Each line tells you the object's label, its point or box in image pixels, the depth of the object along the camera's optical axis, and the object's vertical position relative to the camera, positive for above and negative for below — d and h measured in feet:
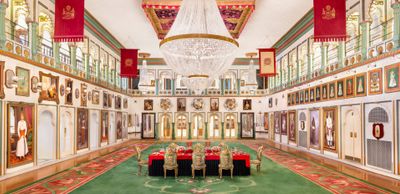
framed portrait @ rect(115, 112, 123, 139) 67.05 -3.71
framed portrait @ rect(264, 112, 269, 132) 78.23 -3.91
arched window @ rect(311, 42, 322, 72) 48.85 +7.65
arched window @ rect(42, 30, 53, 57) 38.32 +7.90
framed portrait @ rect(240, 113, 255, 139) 82.23 -4.99
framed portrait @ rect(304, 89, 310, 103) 50.72 +1.65
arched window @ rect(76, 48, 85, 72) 48.24 +7.21
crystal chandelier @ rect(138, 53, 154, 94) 59.31 +4.96
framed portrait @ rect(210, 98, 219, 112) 82.02 +0.26
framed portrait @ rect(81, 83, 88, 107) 47.67 +1.78
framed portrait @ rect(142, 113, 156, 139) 81.71 -4.86
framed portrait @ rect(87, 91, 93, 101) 50.43 +1.78
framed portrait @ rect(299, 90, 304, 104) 53.36 +1.63
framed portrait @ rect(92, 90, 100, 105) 52.66 +1.59
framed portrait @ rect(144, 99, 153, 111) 81.71 +0.32
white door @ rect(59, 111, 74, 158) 41.98 -3.68
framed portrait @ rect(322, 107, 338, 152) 41.67 -3.09
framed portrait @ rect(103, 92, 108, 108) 58.44 +1.29
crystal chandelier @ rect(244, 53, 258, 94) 59.78 +5.32
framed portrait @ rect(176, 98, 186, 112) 81.66 +0.03
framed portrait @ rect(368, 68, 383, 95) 31.45 +2.42
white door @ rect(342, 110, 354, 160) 37.88 -3.33
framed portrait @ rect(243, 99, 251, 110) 82.28 +0.49
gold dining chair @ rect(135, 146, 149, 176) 31.30 -5.64
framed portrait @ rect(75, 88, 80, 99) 45.55 +1.95
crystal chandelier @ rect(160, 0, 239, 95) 22.49 +4.75
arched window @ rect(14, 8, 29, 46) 33.58 +7.96
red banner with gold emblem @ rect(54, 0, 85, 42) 31.45 +8.74
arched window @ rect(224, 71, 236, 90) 83.56 +6.89
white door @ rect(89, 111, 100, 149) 53.41 -3.91
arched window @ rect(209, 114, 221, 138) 82.07 -5.21
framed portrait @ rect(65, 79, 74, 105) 42.34 +1.99
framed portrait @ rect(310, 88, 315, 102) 48.75 +1.73
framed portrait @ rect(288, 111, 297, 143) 56.59 -3.57
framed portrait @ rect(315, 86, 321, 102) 46.42 +1.86
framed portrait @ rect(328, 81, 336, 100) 41.76 +2.05
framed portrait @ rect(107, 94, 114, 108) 61.26 +1.36
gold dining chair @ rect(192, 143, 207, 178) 29.14 -4.97
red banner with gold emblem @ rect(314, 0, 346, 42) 31.14 +8.56
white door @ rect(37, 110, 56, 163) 39.04 -3.77
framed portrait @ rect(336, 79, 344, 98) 39.58 +2.19
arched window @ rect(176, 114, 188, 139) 81.71 -5.15
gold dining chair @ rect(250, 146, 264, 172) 32.27 -5.63
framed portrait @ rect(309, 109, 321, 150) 46.73 -3.63
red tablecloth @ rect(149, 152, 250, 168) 30.72 -4.96
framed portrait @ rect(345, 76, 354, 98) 37.06 +2.23
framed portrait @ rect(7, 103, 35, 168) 29.73 -2.69
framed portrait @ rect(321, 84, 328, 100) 44.17 +1.99
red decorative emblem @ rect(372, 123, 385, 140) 31.07 -2.52
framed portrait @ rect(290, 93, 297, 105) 57.36 +1.22
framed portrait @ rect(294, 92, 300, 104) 55.52 +1.53
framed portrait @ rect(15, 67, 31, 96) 31.14 +2.58
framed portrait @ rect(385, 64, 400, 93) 28.62 +2.53
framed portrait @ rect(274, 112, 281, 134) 67.10 -3.64
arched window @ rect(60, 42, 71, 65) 43.01 +7.33
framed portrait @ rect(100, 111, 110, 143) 56.57 -3.55
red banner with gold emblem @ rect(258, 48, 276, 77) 54.34 +7.81
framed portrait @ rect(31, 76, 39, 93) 34.01 +2.52
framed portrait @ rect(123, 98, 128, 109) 74.64 +0.67
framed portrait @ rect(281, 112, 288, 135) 62.61 -3.46
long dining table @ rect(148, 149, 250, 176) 30.53 -5.81
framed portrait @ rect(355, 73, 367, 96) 34.47 +2.34
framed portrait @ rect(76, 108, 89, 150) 45.80 -3.40
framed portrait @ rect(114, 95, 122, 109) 67.20 +0.94
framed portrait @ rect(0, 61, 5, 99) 28.17 +2.40
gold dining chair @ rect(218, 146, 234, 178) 29.17 -5.09
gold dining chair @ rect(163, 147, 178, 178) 29.35 -5.09
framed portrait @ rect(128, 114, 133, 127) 79.41 -3.49
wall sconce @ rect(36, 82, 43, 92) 34.10 +2.23
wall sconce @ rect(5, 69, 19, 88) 29.19 +2.56
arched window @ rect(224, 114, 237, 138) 82.23 -4.96
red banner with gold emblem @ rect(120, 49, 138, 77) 56.03 +7.92
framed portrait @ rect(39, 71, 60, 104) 36.01 +2.31
